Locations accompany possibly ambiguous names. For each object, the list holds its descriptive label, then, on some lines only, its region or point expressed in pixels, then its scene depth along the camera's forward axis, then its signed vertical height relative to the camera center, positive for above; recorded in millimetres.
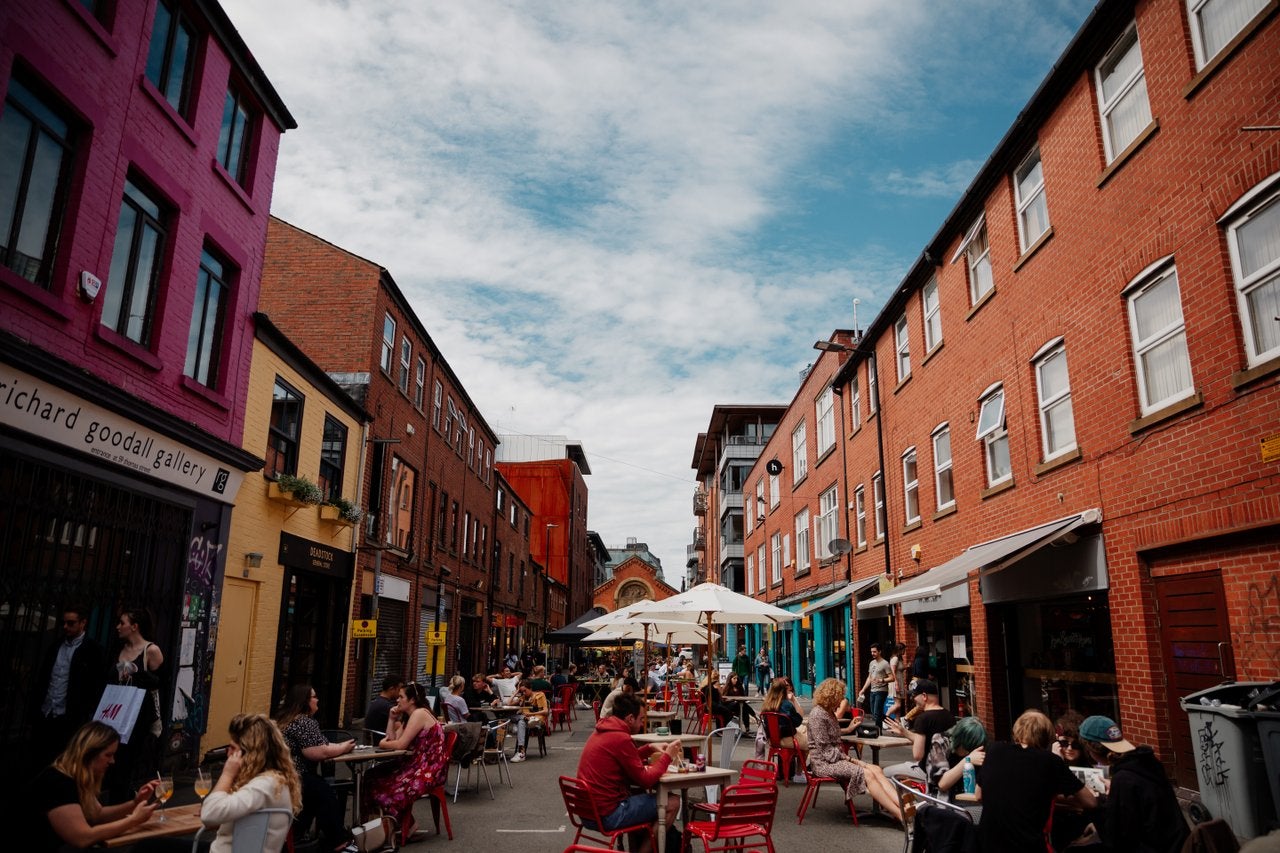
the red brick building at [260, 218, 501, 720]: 18719 +5199
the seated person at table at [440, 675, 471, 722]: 12153 -1025
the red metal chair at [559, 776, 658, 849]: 6203 -1256
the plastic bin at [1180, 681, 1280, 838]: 5910 -823
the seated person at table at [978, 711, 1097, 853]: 5145 -883
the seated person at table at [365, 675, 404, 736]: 9836 -856
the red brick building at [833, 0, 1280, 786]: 7461 +2888
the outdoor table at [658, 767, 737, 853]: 6492 -1086
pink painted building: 7938 +3583
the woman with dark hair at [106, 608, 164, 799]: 7832 -406
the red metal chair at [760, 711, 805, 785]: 11008 -1231
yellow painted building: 12969 +1406
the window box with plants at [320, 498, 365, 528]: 16234 +2332
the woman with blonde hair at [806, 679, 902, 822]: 9023 -1179
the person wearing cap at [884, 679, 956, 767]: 8141 -785
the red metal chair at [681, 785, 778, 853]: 6270 -1314
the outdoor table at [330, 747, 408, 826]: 7383 -1083
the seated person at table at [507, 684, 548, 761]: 14469 -1383
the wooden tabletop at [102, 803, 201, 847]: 4715 -1130
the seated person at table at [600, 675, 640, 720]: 6798 -562
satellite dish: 20672 +2238
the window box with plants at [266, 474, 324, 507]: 13953 +2329
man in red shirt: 6277 -1007
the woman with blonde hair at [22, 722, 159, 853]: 4398 -914
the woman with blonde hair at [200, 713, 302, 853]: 4746 -863
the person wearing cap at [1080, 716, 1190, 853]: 4930 -955
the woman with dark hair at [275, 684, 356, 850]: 6625 -1016
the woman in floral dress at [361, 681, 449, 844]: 7738 -1261
